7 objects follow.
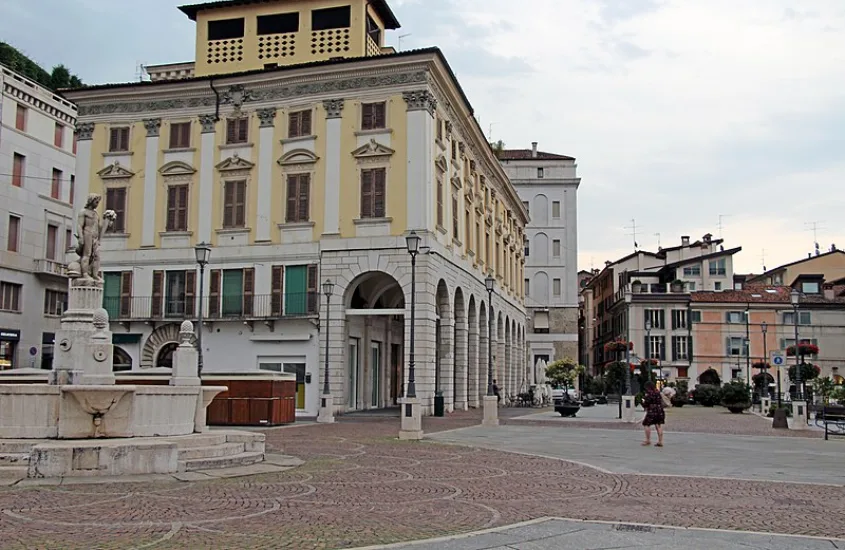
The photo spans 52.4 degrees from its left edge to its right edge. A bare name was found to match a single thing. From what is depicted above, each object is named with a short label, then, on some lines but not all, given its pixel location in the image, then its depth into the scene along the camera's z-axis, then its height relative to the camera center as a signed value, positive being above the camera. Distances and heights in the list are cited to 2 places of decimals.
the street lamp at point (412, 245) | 24.91 +3.35
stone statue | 15.55 +2.08
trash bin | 33.16 -1.71
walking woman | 20.23 -1.13
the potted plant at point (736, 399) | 43.56 -1.80
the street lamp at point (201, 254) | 24.86 +3.01
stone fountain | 12.28 -0.96
